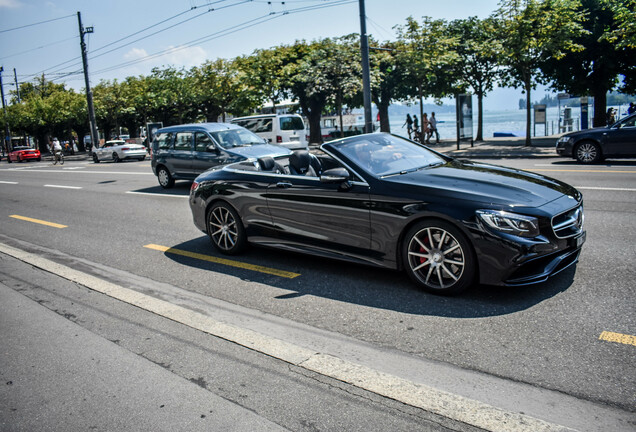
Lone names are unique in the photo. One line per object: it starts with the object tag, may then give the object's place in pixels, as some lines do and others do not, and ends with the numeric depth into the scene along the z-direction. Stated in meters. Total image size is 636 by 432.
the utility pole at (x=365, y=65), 19.55
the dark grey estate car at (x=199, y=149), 12.27
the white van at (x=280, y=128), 22.53
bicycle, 34.46
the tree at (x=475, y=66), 29.40
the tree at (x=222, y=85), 37.94
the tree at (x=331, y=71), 31.86
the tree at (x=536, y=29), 18.84
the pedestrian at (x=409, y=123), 30.78
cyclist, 33.75
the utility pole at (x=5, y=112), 60.80
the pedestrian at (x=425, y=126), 27.08
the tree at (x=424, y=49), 23.95
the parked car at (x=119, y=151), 32.44
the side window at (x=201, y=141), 12.69
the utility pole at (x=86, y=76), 38.72
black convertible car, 4.17
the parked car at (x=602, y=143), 13.49
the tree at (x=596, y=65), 24.59
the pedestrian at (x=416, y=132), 28.83
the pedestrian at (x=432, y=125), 29.23
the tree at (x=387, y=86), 38.16
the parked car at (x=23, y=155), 46.77
